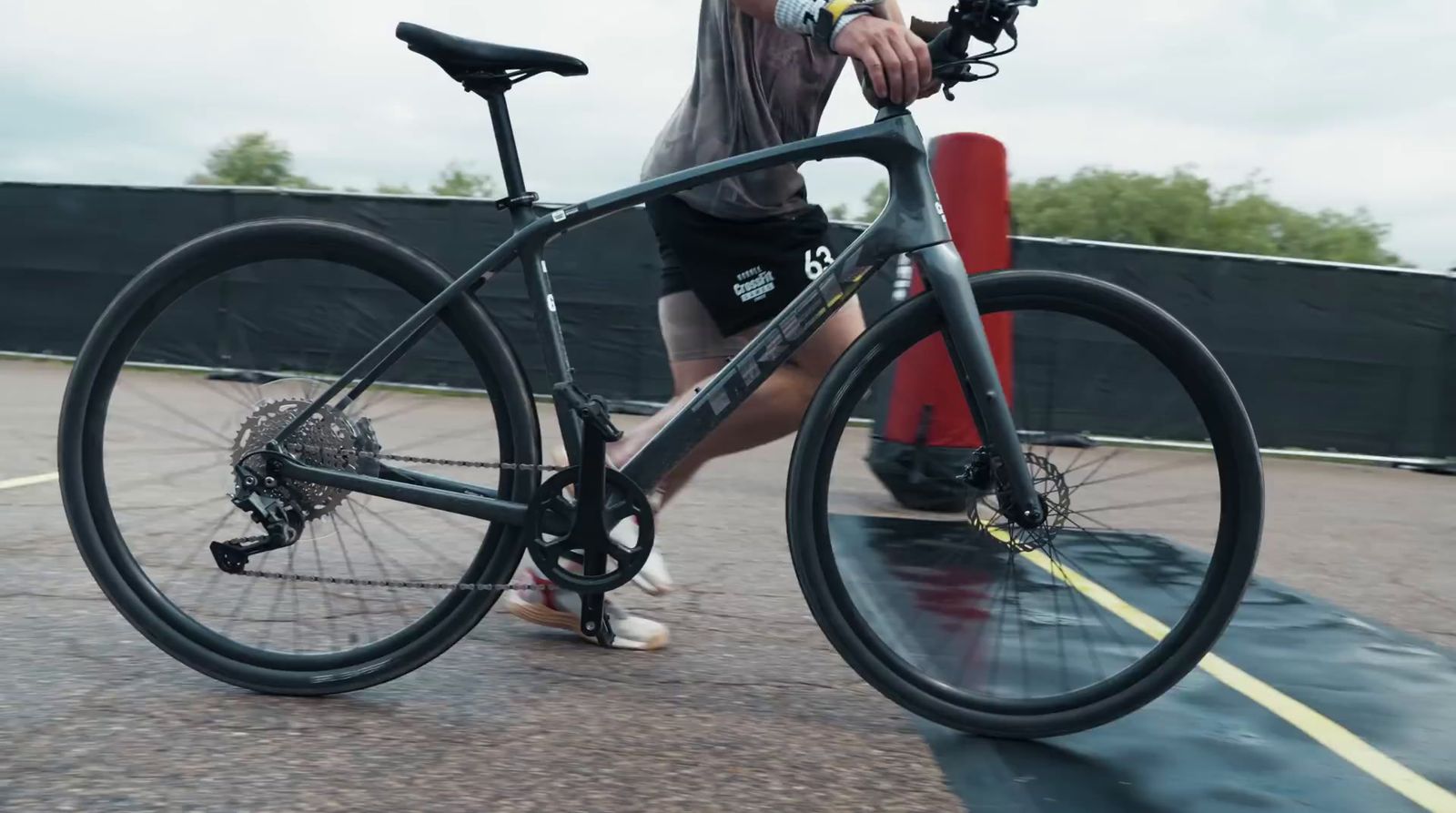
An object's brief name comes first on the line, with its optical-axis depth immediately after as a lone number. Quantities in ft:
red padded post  17.80
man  9.11
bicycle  7.89
